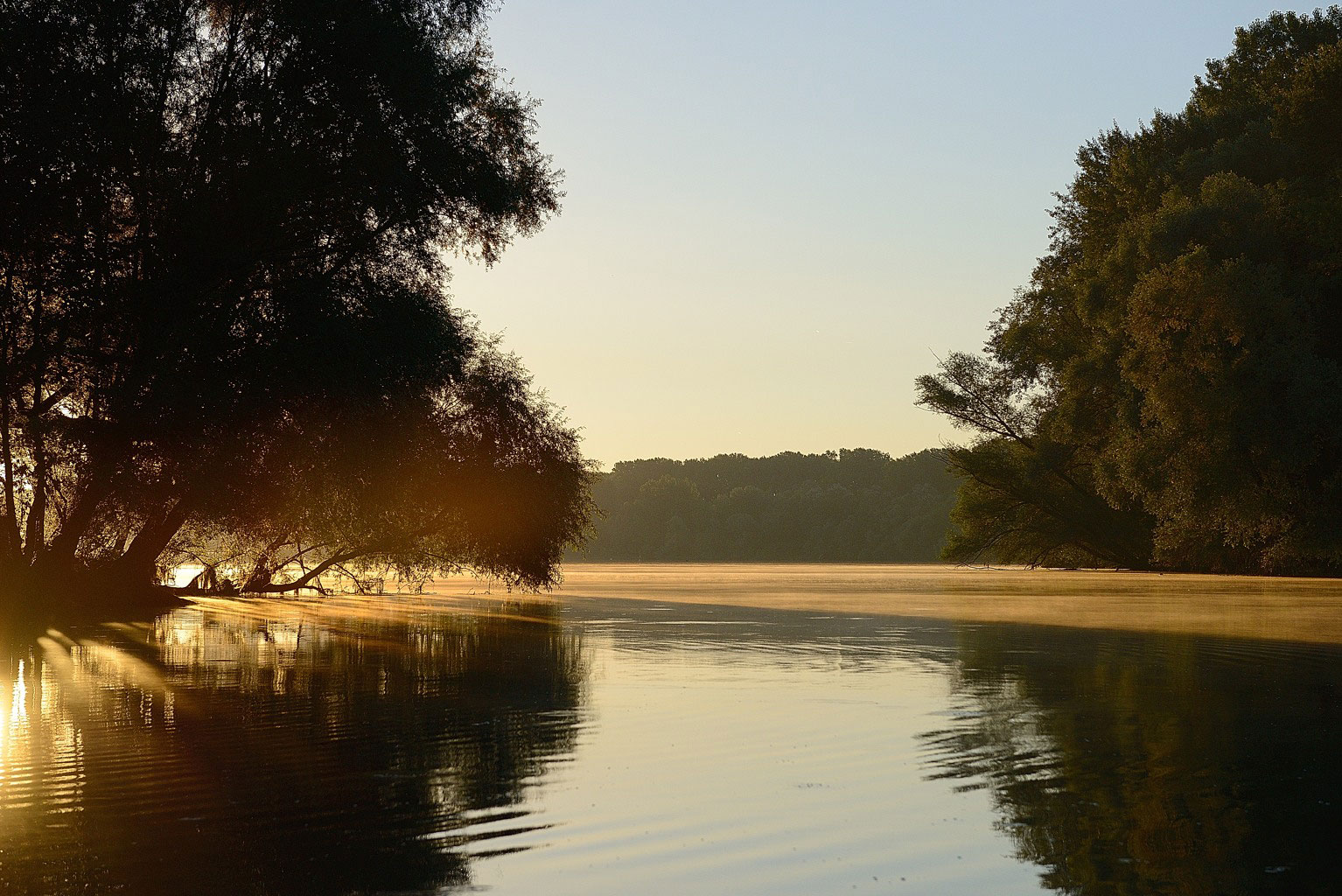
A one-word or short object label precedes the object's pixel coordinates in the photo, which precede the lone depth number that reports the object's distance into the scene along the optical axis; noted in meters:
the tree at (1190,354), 42.84
